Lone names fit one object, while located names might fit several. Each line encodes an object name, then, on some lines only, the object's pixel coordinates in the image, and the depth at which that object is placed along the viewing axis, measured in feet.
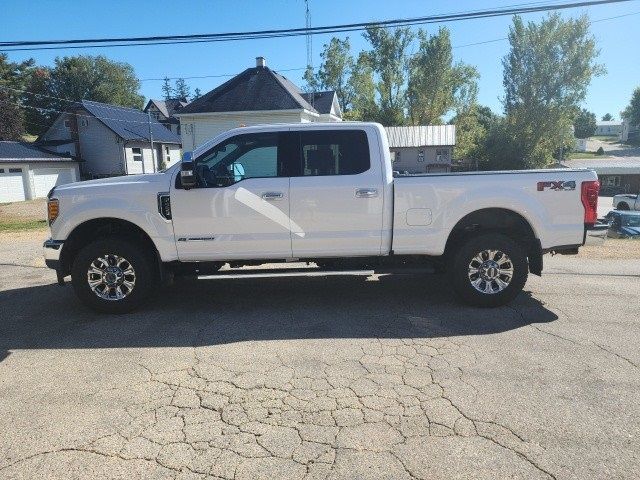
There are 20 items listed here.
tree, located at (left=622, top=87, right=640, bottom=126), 338.95
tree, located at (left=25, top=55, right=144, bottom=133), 209.26
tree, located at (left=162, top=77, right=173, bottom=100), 361.57
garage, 93.30
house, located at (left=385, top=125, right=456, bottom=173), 151.74
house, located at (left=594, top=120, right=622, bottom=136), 459.44
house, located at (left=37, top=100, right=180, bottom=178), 121.90
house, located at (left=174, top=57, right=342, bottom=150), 75.92
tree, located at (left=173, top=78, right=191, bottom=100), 366.51
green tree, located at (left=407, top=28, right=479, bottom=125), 157.69
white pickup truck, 16.51
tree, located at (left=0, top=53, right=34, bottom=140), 139.33
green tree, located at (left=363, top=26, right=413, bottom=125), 161.68
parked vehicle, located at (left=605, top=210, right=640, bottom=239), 46.65
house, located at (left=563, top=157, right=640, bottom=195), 140.87
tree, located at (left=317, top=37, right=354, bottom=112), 180.96
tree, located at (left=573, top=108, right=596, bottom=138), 349.82
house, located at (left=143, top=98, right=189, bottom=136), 194.93
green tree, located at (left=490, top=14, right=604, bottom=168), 147.54
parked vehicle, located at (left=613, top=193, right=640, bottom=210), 66.54
